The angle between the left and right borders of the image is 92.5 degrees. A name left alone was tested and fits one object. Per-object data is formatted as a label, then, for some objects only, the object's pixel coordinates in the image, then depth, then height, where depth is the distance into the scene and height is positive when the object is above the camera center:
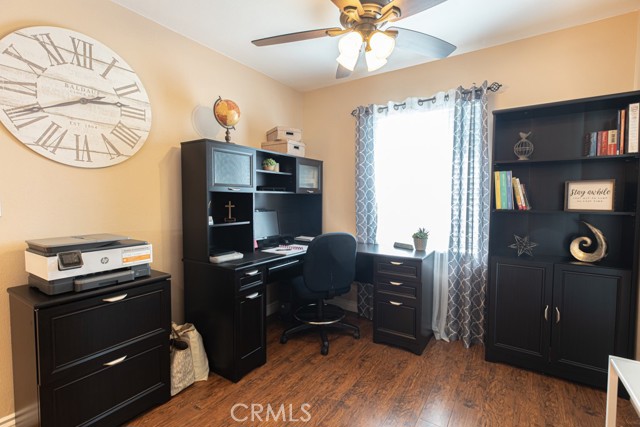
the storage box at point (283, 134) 3.04 +0.67
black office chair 2.45 -0.63
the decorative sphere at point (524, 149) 2.34 +0.39
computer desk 2.14 -0.79
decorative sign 2.06 +0.04
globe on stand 2.39 +0.68
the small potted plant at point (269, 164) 2.85 +0.33
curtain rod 2.55 +0.94
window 2.83 +0.27
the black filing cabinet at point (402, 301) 2.55 -0.87
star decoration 2.43 -0.36
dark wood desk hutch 2.15 -0.45
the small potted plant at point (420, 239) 2.76 -0.36
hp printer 1.51 -0.33
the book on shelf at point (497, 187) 2.36 +0.10
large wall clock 1.66 +0.62
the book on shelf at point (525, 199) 2.33 +0.01
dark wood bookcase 2.01 -0.43
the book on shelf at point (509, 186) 2.34 +0.11
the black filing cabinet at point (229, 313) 2.12 -0.82
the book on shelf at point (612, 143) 2.02 +0.38
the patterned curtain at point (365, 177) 3.16 +0.24
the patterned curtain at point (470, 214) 2.60 -0.12
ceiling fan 1.50 +0.93
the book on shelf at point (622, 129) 1.98 +0.46
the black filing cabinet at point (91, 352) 1.46 -0.81
